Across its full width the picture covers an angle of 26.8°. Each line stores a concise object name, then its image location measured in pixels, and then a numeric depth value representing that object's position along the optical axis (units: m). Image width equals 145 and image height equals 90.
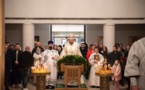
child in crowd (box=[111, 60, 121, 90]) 12.45
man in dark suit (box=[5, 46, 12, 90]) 11.98
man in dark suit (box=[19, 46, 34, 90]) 12.68
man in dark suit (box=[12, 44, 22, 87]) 13.10
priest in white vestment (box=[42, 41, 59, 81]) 14.00
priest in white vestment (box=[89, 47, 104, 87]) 14.12
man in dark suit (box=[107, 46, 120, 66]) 14.32
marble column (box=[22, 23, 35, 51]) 18.16
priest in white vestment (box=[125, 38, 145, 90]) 4.10
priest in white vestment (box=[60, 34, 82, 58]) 13.10
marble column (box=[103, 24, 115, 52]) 18.30
